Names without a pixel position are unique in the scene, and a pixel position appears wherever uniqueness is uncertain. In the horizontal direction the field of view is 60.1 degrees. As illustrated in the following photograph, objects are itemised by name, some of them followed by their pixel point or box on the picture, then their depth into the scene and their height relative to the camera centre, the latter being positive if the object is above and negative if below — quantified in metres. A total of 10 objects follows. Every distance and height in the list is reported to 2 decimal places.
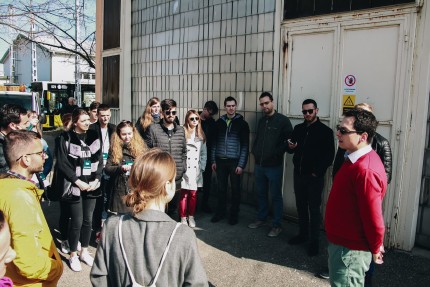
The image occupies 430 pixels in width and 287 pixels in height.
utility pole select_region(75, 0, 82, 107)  15.47 +1.54
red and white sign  4.82 +0.29
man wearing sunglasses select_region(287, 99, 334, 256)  4.56 -0.72
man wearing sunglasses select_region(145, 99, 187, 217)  5.10 -0.47
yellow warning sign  4.84 +0.08
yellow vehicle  20.09 +0.13
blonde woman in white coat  5.52 -1.00
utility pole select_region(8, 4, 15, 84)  8.43 +1.83
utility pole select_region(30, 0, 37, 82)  9.08 +1.81
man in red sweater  2.55 -0.71
